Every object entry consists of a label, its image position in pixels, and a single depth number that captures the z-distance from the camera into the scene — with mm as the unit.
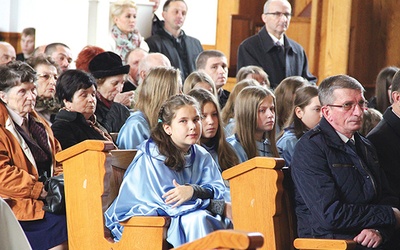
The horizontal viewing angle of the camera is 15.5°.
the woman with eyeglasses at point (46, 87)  9988
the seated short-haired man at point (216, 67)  12029
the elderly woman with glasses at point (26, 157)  7774
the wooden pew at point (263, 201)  6800
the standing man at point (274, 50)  13367
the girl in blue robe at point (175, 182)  7131
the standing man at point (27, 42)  15773
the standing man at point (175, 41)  14196
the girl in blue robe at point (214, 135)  8483
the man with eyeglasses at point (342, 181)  6760
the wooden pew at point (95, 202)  6972
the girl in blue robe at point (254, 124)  8814
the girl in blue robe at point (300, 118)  9258
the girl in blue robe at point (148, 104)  9027
